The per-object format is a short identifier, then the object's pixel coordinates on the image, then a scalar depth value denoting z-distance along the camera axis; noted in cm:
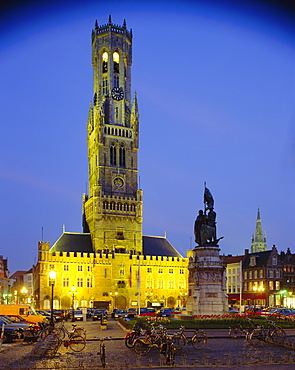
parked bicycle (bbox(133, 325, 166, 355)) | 1923
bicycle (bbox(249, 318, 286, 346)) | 2266
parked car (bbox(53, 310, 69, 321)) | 5182
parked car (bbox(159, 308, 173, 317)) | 4797
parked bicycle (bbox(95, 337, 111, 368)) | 1593
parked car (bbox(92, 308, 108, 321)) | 5053
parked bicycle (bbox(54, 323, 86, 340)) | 2211
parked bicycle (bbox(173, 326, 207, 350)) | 2073
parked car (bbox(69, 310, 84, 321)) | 5075
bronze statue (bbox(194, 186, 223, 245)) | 3691
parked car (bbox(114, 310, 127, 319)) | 5417
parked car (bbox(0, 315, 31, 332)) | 2610
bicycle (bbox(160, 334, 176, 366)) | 1664
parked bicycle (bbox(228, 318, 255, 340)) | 2597
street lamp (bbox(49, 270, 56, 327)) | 3041
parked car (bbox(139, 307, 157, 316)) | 5337
